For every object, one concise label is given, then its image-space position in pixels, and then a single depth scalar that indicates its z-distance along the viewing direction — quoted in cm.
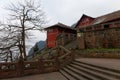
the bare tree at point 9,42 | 985
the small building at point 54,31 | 1324
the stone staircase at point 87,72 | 374
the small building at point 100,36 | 784
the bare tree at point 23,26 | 1010
